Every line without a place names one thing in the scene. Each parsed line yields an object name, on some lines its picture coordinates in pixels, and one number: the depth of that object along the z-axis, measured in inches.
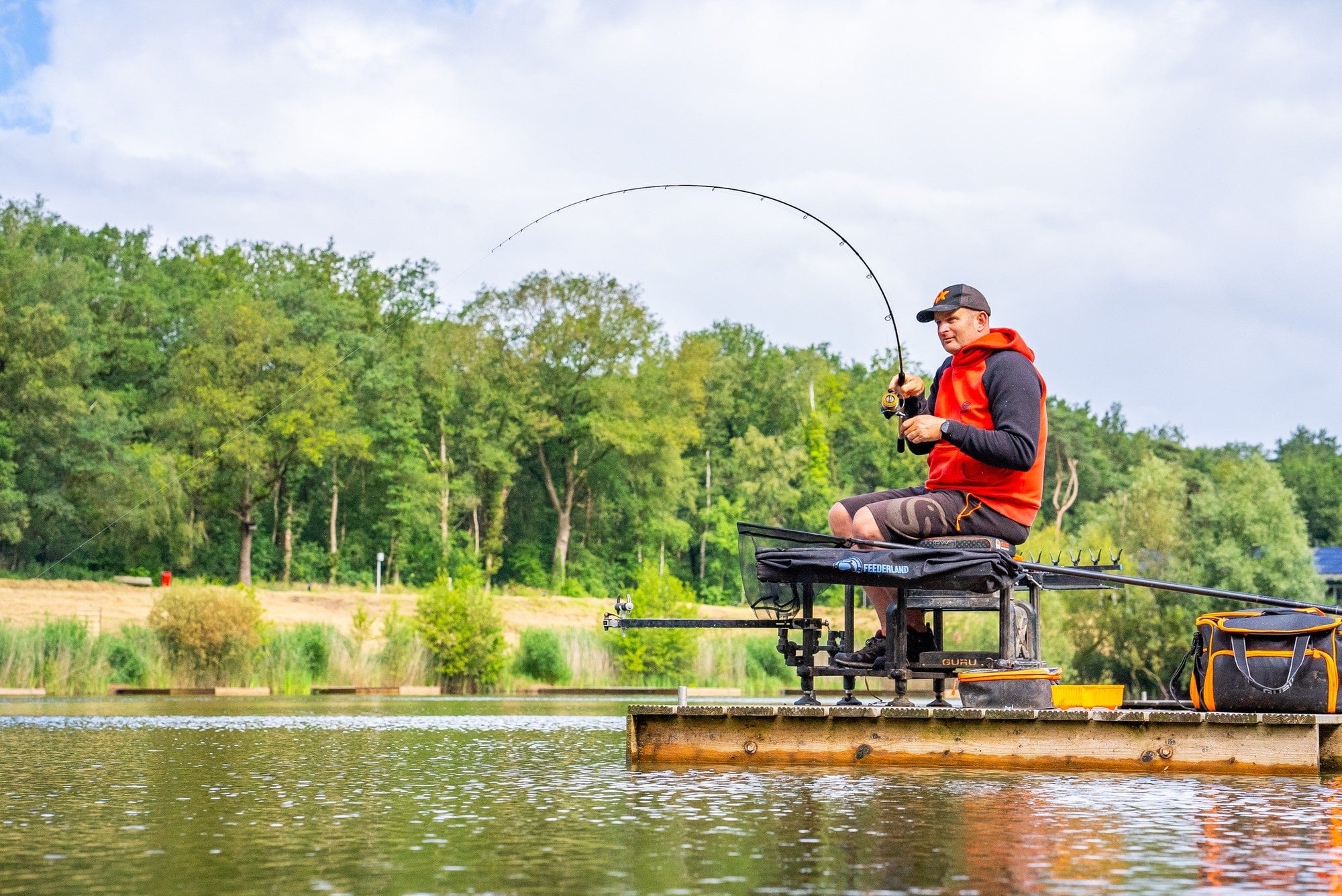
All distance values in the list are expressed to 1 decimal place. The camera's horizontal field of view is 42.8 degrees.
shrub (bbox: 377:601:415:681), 1368.1
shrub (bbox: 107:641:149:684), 1251.2
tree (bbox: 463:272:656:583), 2787.9
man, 369.1
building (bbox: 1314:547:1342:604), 2999.5
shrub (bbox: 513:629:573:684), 1471.5
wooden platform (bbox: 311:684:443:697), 1274.6
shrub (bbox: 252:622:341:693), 1290.6
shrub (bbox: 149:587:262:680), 1291.8
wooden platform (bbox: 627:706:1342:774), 365.4
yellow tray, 401.4
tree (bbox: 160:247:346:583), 2448.3
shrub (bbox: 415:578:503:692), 1396.4
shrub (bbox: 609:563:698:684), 1488.7
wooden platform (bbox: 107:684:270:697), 1182.9
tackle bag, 367.6
